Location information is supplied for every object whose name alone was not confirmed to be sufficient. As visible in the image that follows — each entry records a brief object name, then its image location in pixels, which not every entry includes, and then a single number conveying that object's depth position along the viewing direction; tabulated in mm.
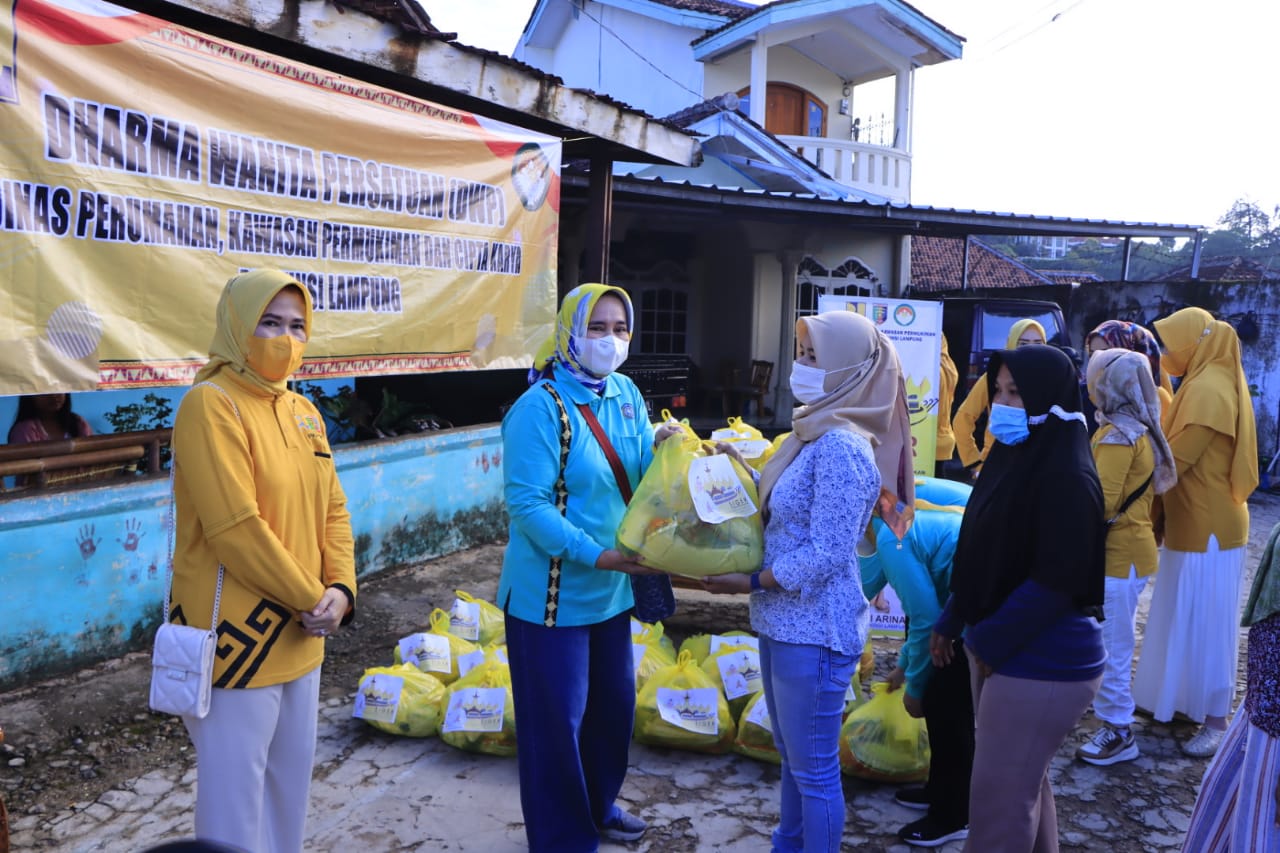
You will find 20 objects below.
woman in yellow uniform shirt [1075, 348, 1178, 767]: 3559
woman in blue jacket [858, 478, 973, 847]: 2965
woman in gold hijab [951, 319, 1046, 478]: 5723
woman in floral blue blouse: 2350
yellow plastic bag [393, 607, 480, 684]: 4038
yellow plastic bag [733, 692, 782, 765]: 3553
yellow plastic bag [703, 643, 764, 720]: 3811
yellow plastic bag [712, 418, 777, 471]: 4070
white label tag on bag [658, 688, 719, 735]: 3596
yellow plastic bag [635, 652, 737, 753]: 3602
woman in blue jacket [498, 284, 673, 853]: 2617
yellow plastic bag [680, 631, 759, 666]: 4156
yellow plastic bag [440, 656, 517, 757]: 3543
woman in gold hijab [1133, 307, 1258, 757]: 3971
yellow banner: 3555
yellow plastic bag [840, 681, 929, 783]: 3371
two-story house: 11836
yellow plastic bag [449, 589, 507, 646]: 4445
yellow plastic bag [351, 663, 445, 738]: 3717
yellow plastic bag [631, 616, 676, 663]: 4176
